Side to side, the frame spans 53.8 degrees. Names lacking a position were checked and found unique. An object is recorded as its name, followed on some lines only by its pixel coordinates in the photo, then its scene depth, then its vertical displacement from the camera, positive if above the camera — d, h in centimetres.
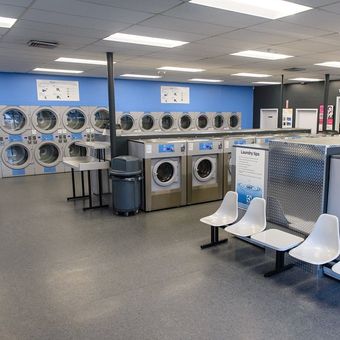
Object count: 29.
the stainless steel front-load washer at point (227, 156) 648 -71
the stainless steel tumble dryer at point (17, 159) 868 -101
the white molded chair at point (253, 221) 371 -117
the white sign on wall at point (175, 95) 1108 +84
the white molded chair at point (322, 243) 300 -118
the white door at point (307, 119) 1109 -1
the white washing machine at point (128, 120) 1001 +0
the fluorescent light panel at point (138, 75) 918 +125
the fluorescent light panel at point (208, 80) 1047 +126
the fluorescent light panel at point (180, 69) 784 +122
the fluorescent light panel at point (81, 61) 657 +120
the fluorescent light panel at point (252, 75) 923 +123
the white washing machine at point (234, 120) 1239 -3
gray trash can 541 -101
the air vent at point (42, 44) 487 +114
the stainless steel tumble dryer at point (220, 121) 1211 -6
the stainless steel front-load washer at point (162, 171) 565 -89
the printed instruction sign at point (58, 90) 905 +84
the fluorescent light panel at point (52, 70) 798 +123
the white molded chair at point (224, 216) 407 -120
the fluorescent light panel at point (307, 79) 1049 +123
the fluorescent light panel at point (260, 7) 328 +113
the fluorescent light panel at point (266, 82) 1144 +125
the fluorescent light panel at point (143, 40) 468 +117
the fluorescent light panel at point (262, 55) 600 +118
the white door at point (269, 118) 1251 +3
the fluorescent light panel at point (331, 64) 709 +118
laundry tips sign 408 -68
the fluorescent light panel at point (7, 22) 379 +114
